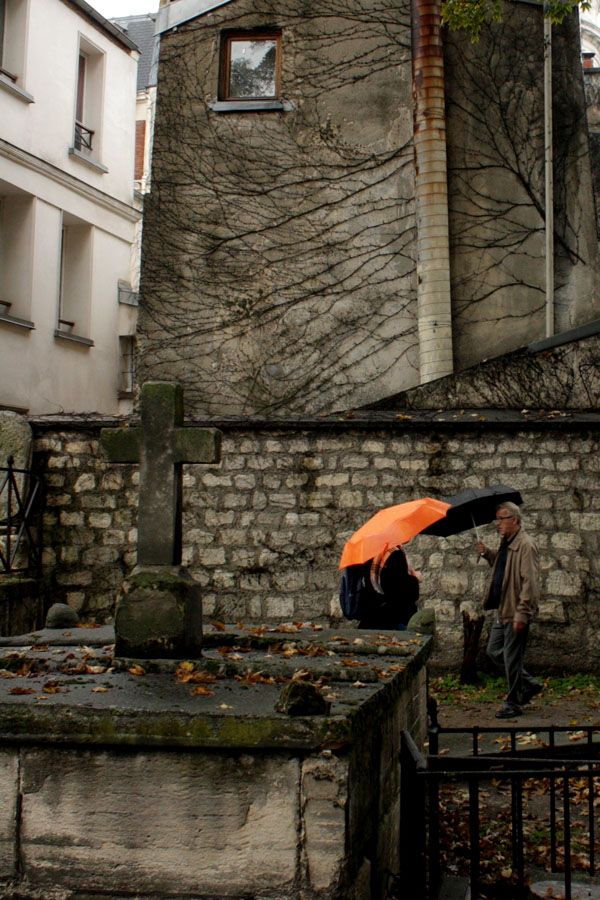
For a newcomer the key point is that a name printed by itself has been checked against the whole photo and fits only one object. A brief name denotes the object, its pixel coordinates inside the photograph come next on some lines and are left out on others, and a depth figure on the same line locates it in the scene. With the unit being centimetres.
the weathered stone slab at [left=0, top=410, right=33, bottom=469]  955
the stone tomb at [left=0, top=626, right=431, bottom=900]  324
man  769
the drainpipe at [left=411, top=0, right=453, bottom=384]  1110
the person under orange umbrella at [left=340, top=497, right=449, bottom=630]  667
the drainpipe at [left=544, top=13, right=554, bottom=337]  1120
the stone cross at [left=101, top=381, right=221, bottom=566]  469
